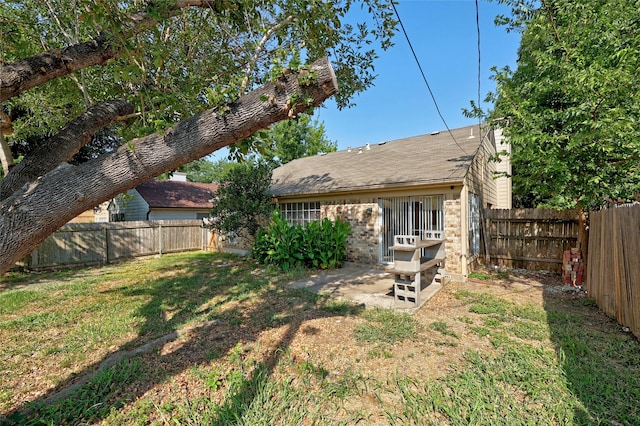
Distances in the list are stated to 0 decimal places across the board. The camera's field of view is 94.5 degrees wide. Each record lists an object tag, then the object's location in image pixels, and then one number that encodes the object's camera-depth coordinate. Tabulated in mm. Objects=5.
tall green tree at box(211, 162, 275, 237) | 10641
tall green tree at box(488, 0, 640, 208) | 5414
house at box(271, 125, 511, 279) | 7641
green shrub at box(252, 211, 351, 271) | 8781
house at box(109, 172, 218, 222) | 17156
